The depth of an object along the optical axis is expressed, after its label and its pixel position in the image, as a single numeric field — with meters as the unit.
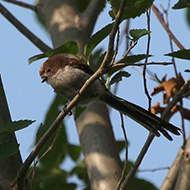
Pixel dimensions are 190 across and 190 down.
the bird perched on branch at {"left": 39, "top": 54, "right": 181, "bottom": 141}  5.59
